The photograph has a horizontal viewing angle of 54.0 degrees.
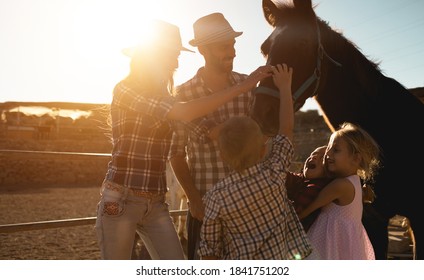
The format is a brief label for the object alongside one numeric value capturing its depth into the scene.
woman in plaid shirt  1.85
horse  2.36
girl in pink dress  1.99
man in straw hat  2.17
